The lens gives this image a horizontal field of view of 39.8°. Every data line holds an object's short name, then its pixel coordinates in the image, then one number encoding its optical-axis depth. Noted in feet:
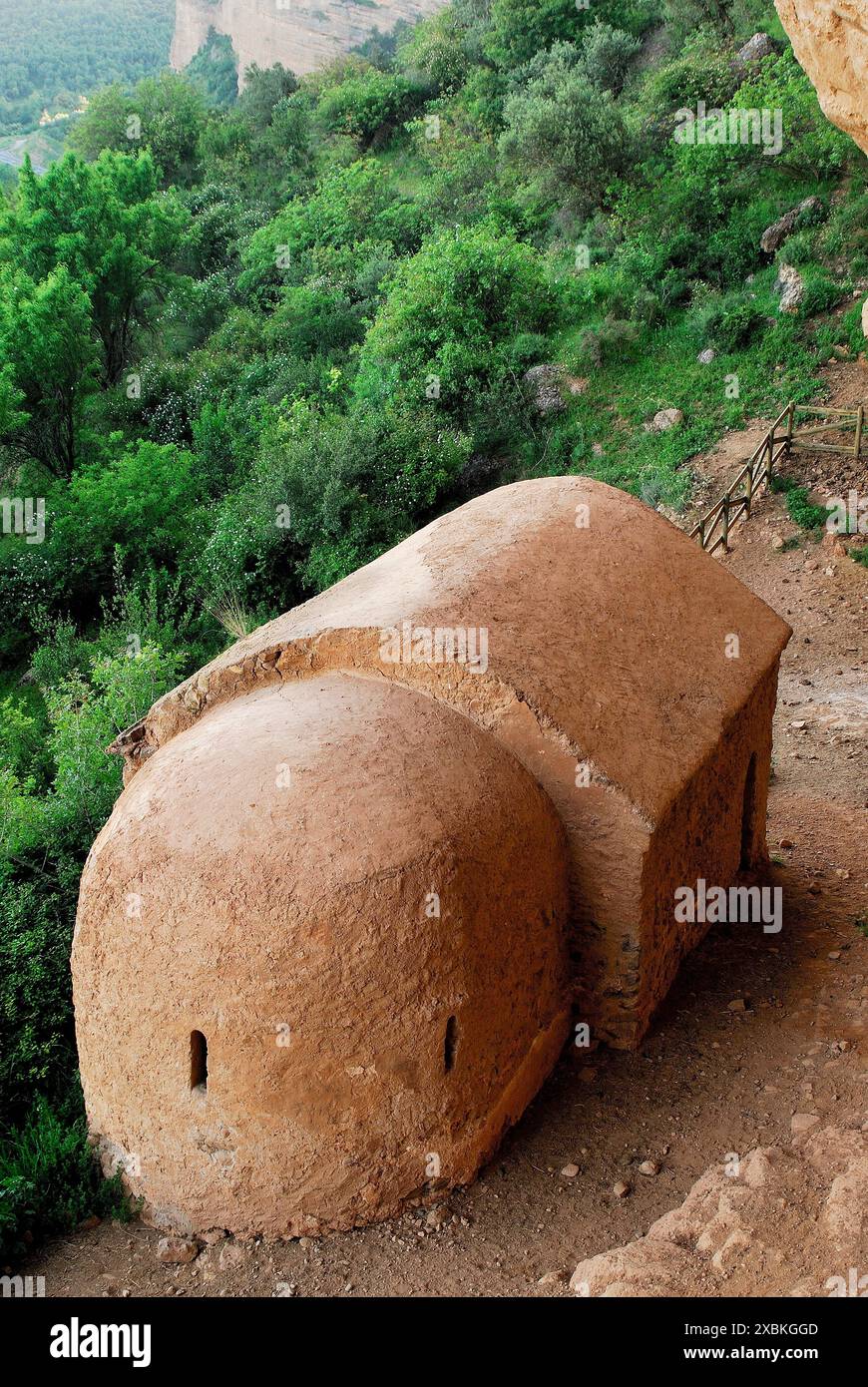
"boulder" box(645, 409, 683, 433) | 77.56
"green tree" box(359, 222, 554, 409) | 83.35
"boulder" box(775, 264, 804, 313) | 78.74
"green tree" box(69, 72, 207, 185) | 145.79
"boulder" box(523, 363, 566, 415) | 83.97
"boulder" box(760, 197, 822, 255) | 83.35
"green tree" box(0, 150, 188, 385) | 95.40
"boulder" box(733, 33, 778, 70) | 94.07
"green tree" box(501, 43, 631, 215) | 95.55
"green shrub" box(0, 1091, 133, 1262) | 22.29
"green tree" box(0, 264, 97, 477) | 82.84
